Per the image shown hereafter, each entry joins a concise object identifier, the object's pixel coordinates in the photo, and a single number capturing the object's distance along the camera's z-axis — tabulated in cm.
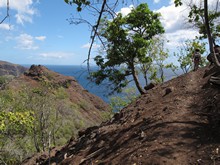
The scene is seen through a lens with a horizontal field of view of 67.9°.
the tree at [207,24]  323
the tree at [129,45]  994
